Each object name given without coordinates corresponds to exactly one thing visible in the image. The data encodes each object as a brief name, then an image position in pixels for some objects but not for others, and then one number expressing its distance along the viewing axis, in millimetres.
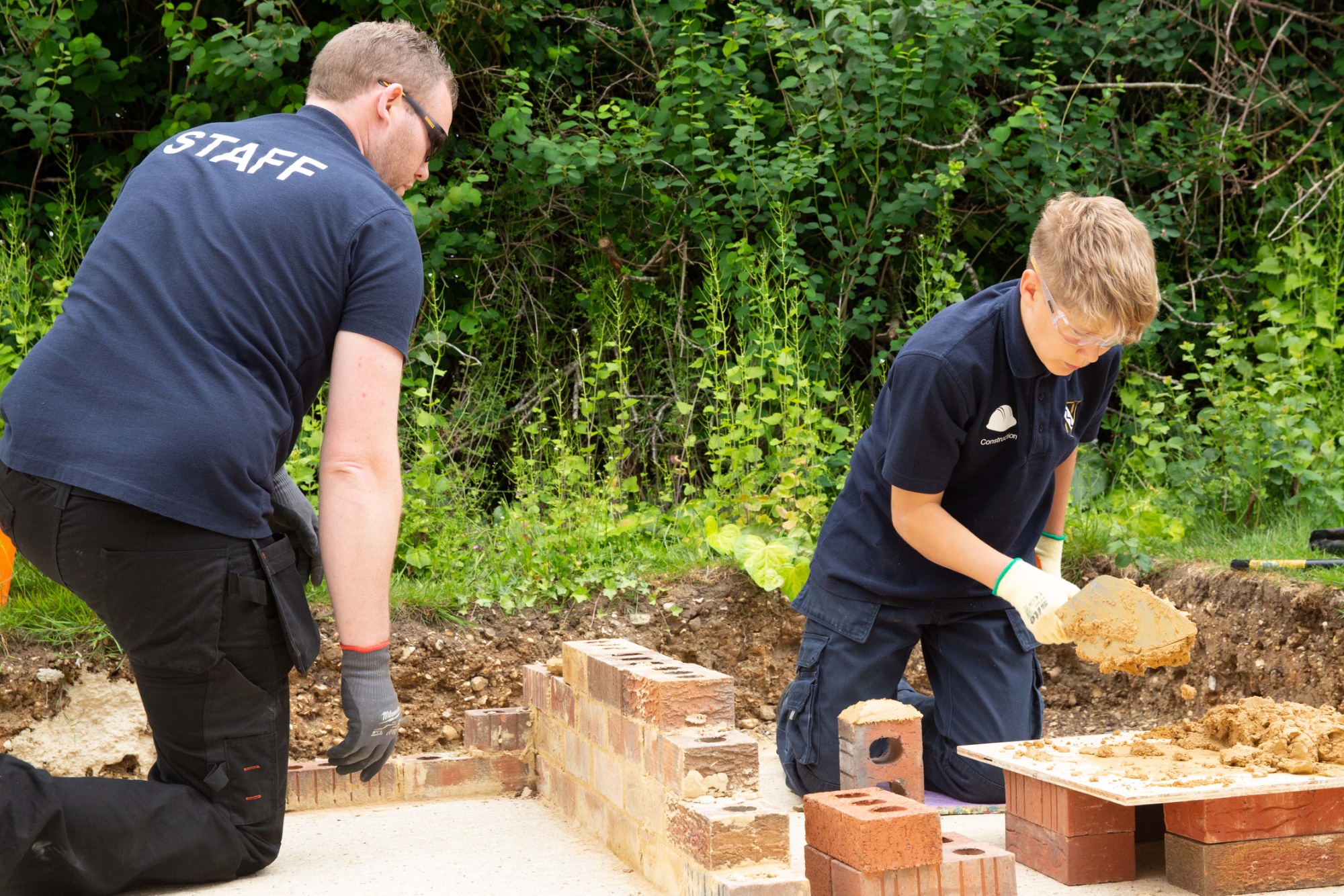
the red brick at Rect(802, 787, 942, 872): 1928
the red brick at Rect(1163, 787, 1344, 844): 2191
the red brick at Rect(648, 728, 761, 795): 2119
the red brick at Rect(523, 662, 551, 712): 2988
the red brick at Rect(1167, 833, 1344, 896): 2191
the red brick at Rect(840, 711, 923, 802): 2492
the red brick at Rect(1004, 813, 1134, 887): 2320
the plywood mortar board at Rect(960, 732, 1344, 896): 2148
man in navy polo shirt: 1996
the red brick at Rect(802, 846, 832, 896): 2055
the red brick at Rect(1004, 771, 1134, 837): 2316
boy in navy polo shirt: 2535
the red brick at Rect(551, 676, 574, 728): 2820
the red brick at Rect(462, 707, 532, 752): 3105
